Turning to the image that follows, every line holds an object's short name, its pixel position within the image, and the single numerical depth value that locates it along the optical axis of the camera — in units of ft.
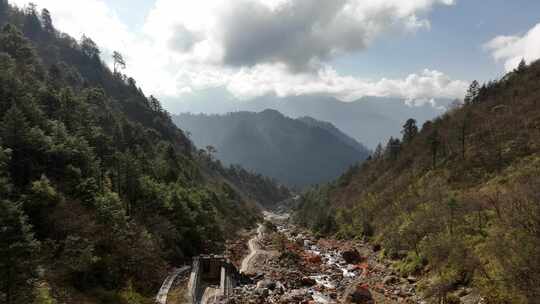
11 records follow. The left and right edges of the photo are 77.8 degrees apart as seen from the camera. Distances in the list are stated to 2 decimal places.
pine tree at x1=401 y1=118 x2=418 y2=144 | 424.46
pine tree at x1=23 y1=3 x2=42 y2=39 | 517.55
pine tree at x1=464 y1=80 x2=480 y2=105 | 415.23
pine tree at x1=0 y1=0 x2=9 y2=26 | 486.96
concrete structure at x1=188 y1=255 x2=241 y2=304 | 112.98
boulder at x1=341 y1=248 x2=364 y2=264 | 188.81
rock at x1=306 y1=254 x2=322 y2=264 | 186.86
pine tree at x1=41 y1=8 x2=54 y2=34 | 571.69
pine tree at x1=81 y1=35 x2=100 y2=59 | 575.38
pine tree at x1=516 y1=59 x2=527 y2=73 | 399.44
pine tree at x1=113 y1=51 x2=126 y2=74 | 606.14
